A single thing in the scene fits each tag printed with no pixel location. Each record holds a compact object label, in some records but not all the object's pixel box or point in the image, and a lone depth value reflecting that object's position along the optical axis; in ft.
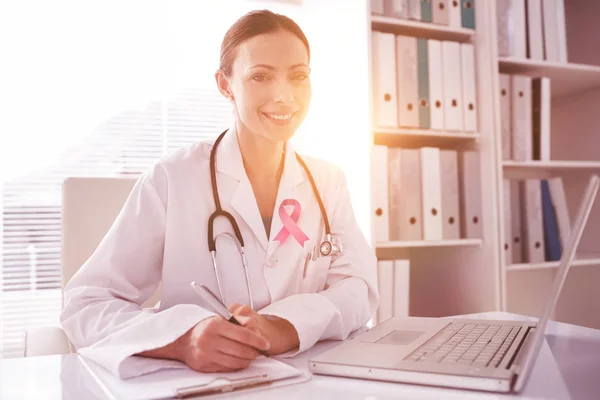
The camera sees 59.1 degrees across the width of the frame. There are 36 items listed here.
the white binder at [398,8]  6.30
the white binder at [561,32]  7.13
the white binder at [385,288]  6.18
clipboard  1.97
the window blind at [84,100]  7.14
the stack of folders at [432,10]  6.31
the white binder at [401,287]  6.30
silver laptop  1.94
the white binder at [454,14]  6.61
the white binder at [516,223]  6.86
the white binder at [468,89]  6.64
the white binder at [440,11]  6.54
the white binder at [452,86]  6.52
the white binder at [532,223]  6.89
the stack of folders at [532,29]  6.85
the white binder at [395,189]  6.23
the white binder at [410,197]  6.25
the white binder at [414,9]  6.40
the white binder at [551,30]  7.07
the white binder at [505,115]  6.72
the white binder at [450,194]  6.48
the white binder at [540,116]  6.95
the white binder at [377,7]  6.22
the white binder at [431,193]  6.33
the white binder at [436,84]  6.44
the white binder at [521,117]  6.79
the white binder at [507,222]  6.73
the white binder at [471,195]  6.61
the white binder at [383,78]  6.15
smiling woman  3.11
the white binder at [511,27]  6.84
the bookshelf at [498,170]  6.53
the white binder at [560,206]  7.04
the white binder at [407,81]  6.29
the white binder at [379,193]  6.07
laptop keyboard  2.13
